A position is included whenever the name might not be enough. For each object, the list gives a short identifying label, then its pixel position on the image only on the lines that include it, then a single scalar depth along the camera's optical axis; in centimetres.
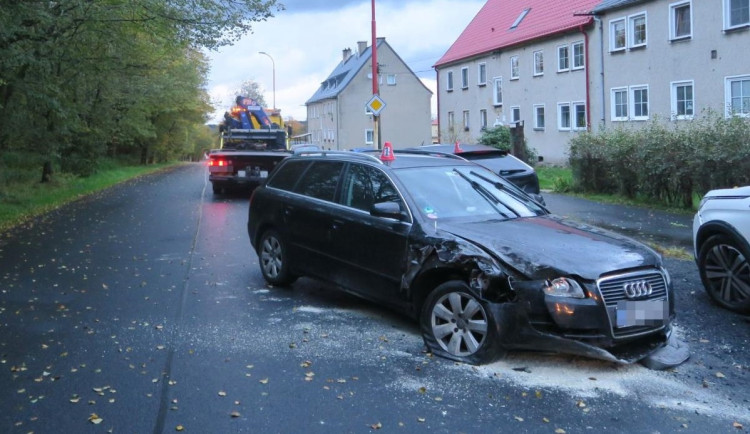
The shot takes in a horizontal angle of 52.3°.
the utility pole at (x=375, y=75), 2562
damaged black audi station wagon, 538
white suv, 703
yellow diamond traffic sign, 2469
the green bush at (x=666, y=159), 1392
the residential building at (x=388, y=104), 7019
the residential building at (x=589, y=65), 2469
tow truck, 2133
